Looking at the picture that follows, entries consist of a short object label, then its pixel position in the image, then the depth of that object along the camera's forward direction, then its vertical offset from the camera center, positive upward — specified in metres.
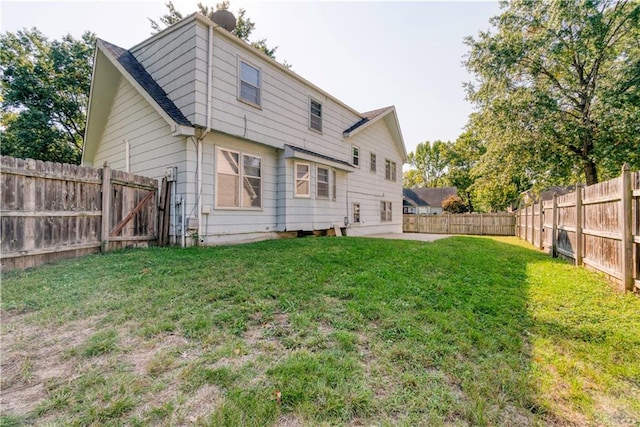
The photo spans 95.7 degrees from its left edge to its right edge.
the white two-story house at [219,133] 7.00 +2.47
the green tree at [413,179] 49.62 +6.87
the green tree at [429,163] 47.06 +9.29
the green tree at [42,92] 14.38 +6.47
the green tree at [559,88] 11.38 +5.94
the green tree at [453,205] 34.56 +1.61
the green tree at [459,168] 37.35 +7.26
